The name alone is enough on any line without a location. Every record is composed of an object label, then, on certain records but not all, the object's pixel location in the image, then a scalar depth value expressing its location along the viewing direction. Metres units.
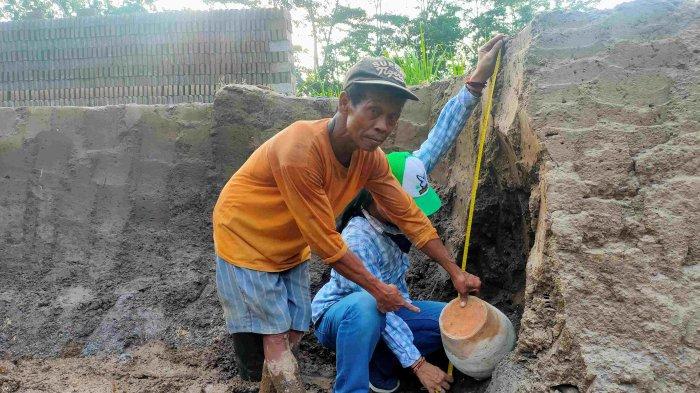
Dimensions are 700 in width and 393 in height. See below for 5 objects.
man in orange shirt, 2.10
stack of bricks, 5.34
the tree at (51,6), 13.54
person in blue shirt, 2.37
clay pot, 2.22
